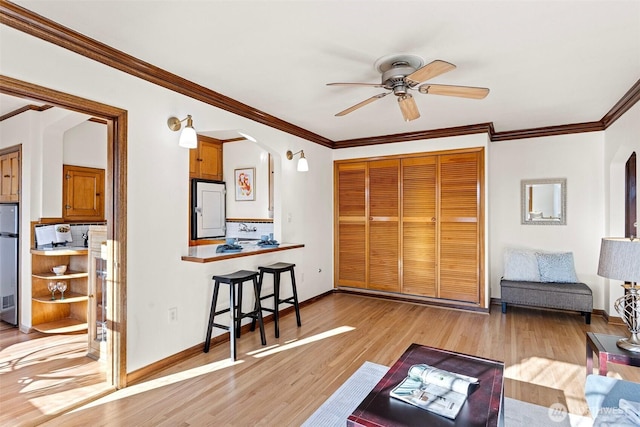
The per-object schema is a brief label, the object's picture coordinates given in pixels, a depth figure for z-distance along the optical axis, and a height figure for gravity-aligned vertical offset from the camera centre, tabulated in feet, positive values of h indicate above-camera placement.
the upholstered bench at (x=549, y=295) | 13.10 -3.24
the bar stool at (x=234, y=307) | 9.96 -2.91
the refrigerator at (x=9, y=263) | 12.63 -1.87
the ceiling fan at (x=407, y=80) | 7.86 +3.18
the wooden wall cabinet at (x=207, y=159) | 16.97 +2.74
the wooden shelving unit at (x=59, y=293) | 12.19 -3.00
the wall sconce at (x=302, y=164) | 14.08 +2.01
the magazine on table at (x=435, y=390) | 5.20 -2.87
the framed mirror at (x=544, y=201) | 14.90 +0.54
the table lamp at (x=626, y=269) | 6.47 -1.07
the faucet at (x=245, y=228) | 17.82 -0.77
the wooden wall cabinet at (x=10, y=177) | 12.97 +1.40
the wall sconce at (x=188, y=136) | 9.15 +2.04
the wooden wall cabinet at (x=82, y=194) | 13.65 +0.80
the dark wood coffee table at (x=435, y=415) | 4.90 -2.93
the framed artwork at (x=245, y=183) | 17.63 +1.54
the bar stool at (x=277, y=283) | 11.96 -2.50
